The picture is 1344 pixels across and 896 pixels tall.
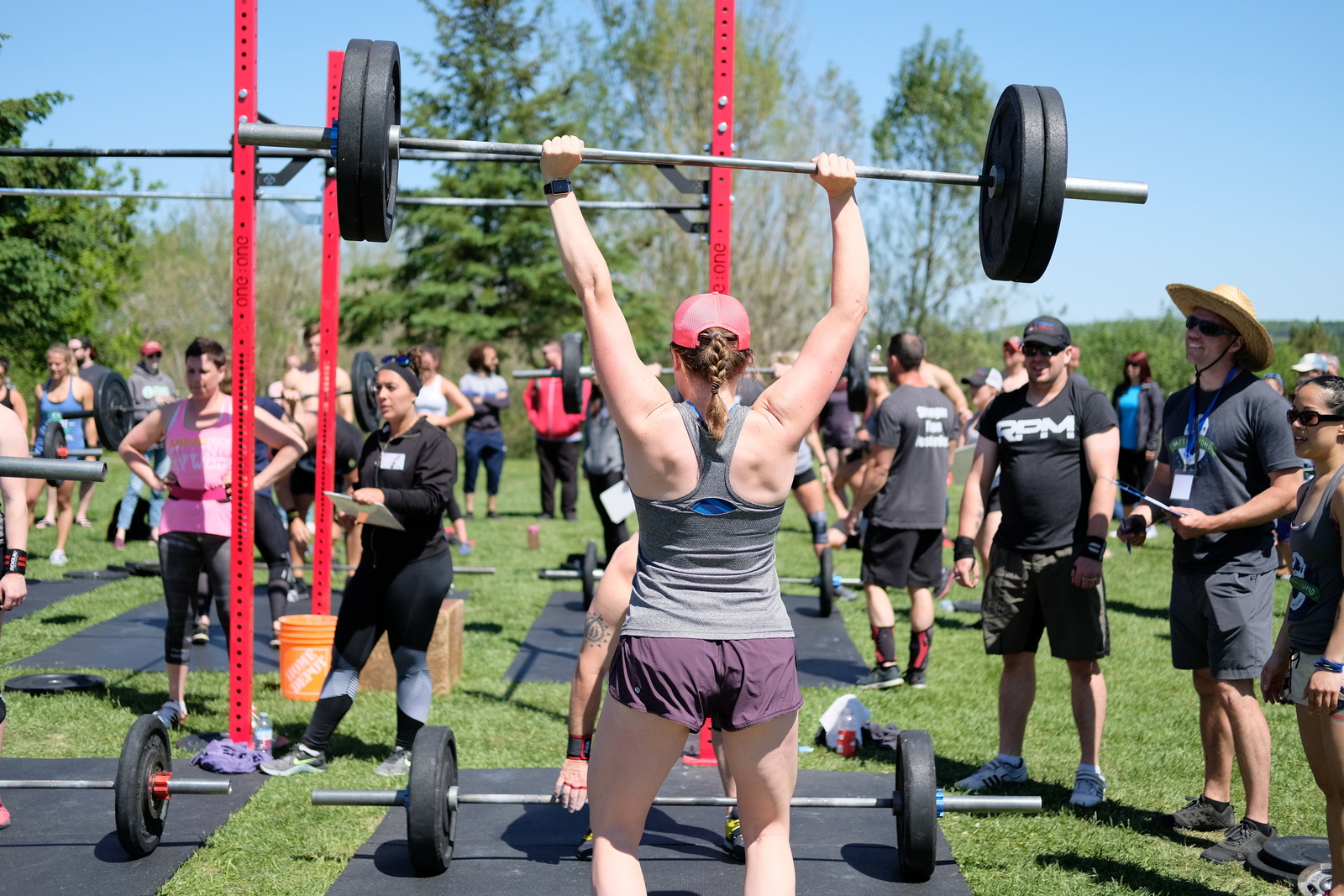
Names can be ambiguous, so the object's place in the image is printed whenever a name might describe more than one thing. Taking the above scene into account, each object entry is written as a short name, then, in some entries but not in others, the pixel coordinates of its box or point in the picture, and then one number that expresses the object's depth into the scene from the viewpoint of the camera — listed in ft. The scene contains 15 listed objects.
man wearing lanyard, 13.44
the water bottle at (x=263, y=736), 16.48
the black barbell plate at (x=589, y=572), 27.20
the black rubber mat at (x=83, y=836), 12.44
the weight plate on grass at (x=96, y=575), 30.30
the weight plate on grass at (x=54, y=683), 19.61
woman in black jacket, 15.69
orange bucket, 19.44
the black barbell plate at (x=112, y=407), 21.04
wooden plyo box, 20.20
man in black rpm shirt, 15.14
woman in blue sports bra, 33.12
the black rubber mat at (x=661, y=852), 12.55
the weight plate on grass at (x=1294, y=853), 12.65
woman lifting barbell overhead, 8.38
